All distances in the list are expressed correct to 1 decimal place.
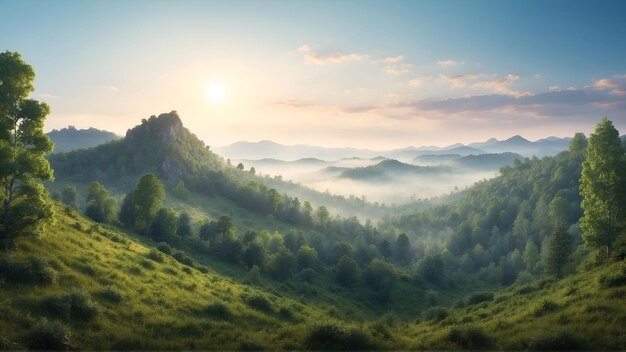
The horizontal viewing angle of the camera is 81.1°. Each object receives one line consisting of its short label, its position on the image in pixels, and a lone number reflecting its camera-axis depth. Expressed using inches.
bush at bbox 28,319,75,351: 714.2
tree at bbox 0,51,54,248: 1088.7
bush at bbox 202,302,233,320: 1219.9
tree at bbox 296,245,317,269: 4847.4
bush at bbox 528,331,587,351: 732.7
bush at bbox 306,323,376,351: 880.3
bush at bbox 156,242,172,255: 2594.0
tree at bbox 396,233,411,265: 7790.4
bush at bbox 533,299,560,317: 1054.1
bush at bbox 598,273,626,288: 1089.4
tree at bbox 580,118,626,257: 1663.4
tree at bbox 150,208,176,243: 4060.0
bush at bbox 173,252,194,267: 2381.9
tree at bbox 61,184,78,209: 5526.6
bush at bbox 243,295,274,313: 1502.2
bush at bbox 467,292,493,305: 2234.5
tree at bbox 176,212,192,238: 4539.9
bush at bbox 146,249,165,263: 1804.9
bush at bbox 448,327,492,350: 866.8
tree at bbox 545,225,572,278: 2743.6
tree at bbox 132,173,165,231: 3794.3
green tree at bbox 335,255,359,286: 4813.0
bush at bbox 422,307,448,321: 1620.1
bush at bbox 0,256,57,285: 942.4
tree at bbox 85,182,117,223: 3799.2
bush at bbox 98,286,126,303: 1061.1
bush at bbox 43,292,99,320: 869.8
